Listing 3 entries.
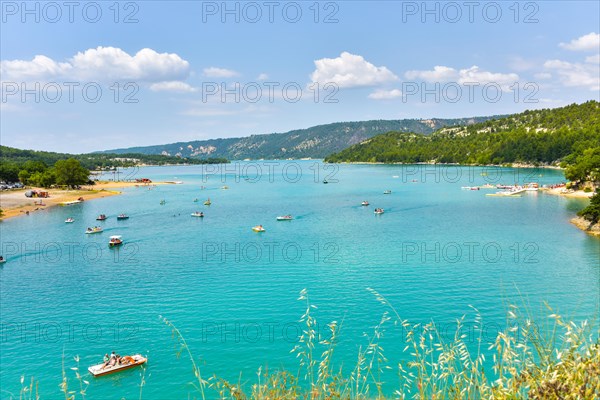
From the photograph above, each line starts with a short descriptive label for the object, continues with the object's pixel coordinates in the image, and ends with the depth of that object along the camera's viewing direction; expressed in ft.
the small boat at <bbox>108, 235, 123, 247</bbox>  268.37
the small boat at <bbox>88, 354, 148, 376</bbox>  110.01
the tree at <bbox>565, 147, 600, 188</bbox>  392.14
